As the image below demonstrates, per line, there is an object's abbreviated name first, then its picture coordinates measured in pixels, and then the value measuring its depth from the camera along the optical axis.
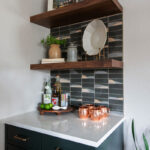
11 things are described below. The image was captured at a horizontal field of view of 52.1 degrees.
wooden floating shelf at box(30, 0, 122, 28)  1.21
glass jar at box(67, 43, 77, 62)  1.41
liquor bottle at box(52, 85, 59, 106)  1.50
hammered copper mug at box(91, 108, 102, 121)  1.19
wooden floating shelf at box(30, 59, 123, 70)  1.11
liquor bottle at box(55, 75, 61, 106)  1.62
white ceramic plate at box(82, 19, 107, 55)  1.33
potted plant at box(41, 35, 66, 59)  1.49
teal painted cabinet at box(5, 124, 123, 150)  0.95
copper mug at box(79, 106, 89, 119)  1.24
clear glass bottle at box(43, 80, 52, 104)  1.50
